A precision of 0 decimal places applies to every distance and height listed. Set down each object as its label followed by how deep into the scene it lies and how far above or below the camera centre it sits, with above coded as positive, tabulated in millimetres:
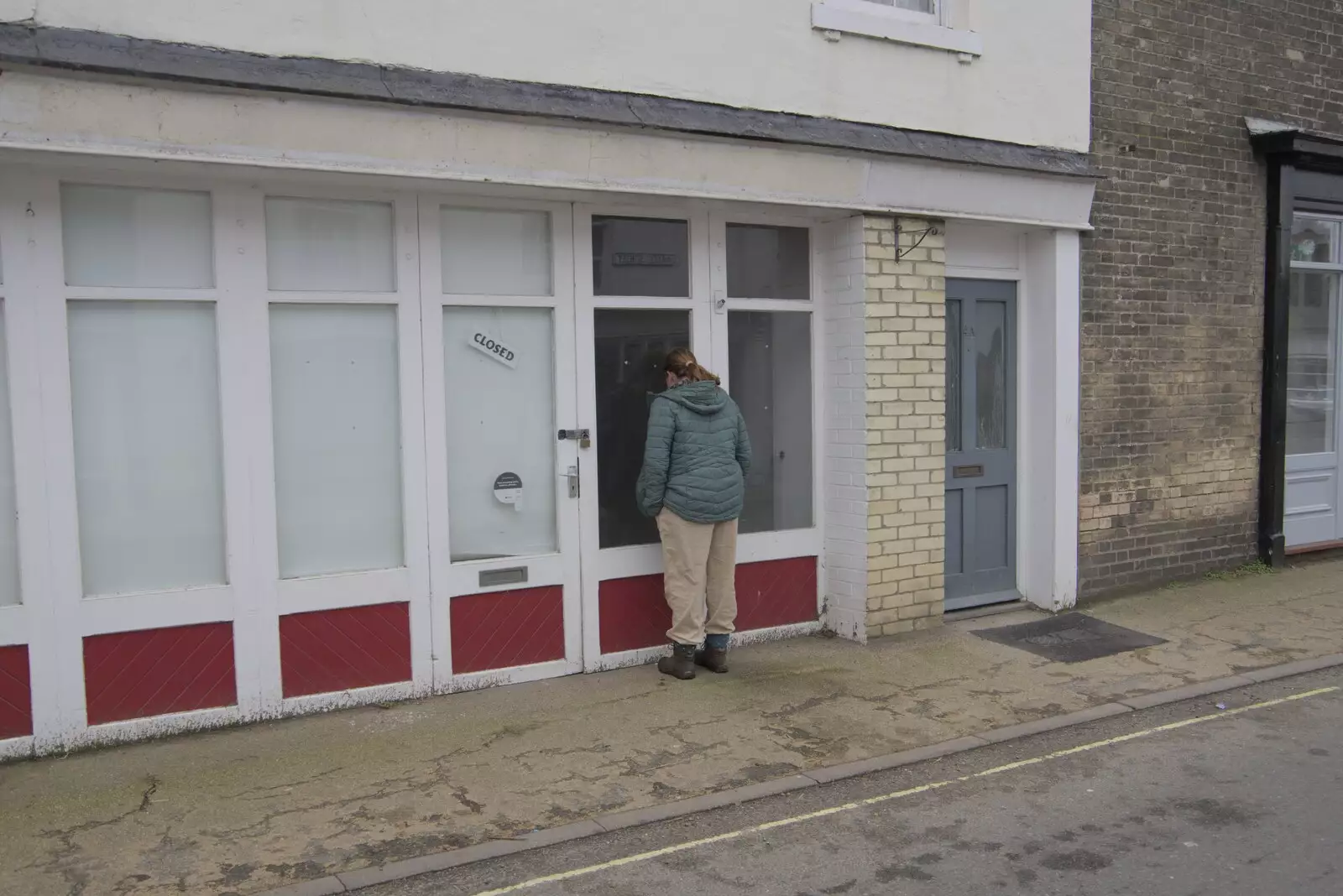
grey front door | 7598 -487
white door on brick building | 9180 -167
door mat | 6836 -1707
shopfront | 4973 -10
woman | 6004 -627
